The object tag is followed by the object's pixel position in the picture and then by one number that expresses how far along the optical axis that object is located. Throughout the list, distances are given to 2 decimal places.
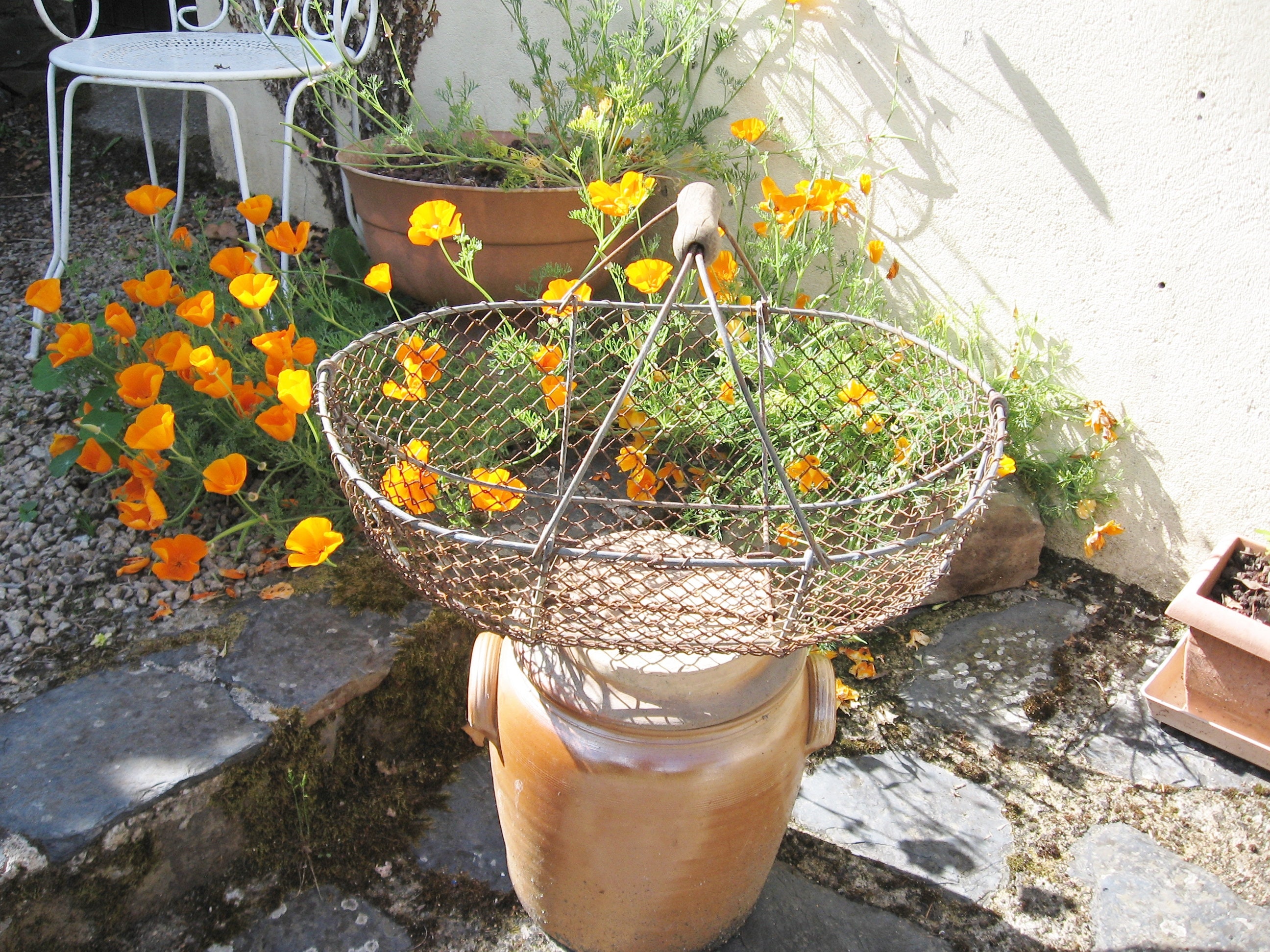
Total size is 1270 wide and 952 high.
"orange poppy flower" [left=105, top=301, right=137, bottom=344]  1.97
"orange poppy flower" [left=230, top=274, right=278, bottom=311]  1.72
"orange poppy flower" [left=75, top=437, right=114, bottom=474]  1.90
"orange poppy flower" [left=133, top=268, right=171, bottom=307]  1.96
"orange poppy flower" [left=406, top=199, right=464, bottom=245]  1.79
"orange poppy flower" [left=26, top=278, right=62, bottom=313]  1.98
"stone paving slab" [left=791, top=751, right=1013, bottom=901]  1.78
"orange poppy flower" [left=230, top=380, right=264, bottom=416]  1.99
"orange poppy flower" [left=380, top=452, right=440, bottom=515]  1.42
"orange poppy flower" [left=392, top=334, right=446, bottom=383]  1.56
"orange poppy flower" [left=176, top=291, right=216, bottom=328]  1.75
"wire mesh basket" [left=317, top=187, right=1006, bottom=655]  1.08
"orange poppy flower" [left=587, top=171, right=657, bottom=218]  1.73
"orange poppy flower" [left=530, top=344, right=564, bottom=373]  1.90
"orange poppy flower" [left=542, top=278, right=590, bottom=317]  1.84
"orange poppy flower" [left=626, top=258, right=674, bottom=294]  1.82
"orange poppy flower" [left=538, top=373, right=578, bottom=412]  1.84
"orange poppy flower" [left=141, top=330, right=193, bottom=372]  1.84
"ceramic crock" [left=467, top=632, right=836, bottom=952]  1.30
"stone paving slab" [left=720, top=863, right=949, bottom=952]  1.64
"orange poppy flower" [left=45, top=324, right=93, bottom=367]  1.88
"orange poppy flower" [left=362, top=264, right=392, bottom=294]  1.93
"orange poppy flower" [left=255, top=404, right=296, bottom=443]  1.61
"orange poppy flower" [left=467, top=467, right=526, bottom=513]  1.54
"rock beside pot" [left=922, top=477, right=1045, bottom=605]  2.36
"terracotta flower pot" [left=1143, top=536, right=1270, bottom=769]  1.90
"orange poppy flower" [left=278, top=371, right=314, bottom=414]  1.43
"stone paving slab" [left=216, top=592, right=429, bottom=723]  1.76
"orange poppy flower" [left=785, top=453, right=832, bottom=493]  1.84
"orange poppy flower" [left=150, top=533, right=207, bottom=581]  1.79
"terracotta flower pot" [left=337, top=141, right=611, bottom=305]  2.44
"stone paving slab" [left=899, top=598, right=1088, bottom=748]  2.11
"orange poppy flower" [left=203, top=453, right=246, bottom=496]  1.66
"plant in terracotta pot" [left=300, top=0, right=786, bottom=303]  2.40
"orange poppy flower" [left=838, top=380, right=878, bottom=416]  1.84
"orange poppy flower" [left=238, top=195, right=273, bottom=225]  1.96
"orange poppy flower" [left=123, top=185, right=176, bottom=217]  2.04
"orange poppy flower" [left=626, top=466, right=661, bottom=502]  1.98
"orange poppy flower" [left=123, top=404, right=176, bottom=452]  1.65
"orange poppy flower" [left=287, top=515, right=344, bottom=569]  1.52
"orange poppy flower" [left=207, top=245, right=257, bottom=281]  1.90
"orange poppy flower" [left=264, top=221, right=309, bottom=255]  1.94
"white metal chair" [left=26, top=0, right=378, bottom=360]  2.40
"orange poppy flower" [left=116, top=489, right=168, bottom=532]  1.84
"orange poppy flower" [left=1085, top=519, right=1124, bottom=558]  2.29
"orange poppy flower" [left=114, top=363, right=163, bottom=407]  1.84
